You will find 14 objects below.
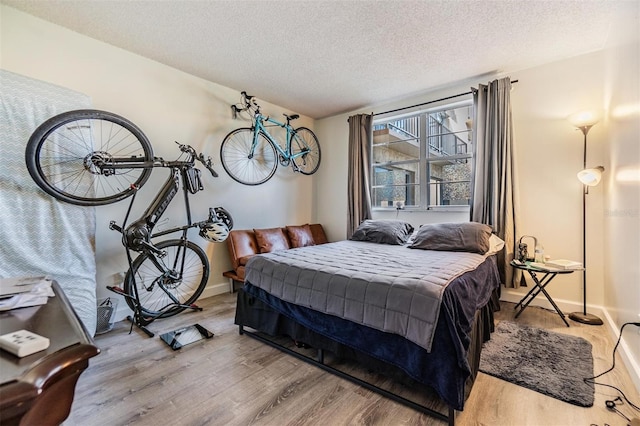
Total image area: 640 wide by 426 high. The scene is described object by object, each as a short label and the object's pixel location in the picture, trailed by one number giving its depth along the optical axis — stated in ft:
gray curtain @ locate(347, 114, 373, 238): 13.91
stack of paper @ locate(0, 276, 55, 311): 3.12
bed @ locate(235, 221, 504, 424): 4.77
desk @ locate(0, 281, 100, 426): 1.64
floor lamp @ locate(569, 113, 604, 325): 8.34
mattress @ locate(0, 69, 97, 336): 6.98
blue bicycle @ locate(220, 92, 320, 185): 11.98
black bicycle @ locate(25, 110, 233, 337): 7.61
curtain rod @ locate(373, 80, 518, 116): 11.53
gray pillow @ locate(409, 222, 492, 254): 9.07
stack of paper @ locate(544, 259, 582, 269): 8.44
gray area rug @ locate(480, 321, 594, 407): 5.54
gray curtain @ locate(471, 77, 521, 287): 10.15
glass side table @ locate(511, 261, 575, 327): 8.34
